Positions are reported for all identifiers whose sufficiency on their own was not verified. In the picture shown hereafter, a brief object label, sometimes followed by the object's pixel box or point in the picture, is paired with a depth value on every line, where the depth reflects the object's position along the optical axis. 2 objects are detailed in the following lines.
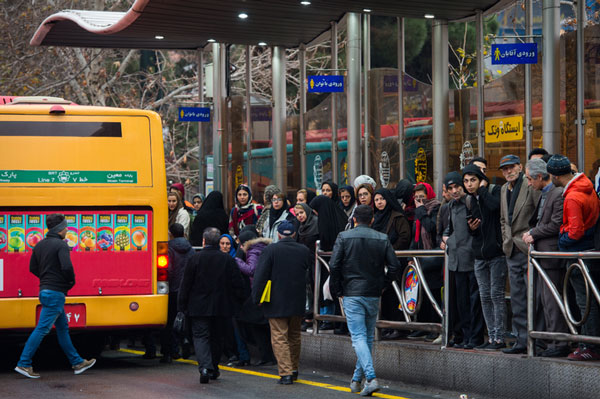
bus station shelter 14.69
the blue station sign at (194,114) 23.67
